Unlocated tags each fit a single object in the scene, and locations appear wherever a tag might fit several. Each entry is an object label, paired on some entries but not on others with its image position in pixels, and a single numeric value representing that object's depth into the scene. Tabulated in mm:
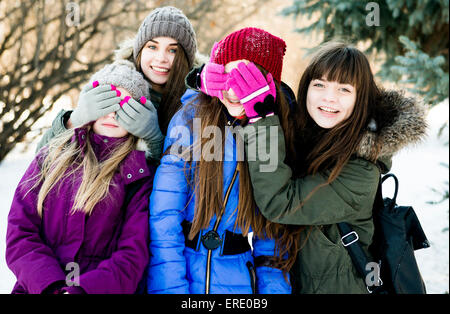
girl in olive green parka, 1897
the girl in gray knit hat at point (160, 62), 2246
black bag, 1972
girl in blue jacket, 1903
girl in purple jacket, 1838
